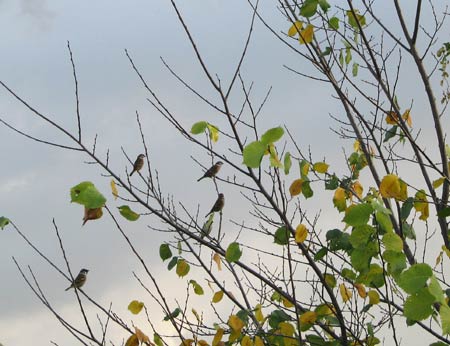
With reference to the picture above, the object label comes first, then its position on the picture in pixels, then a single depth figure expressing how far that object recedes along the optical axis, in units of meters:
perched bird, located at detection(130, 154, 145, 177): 6.30
